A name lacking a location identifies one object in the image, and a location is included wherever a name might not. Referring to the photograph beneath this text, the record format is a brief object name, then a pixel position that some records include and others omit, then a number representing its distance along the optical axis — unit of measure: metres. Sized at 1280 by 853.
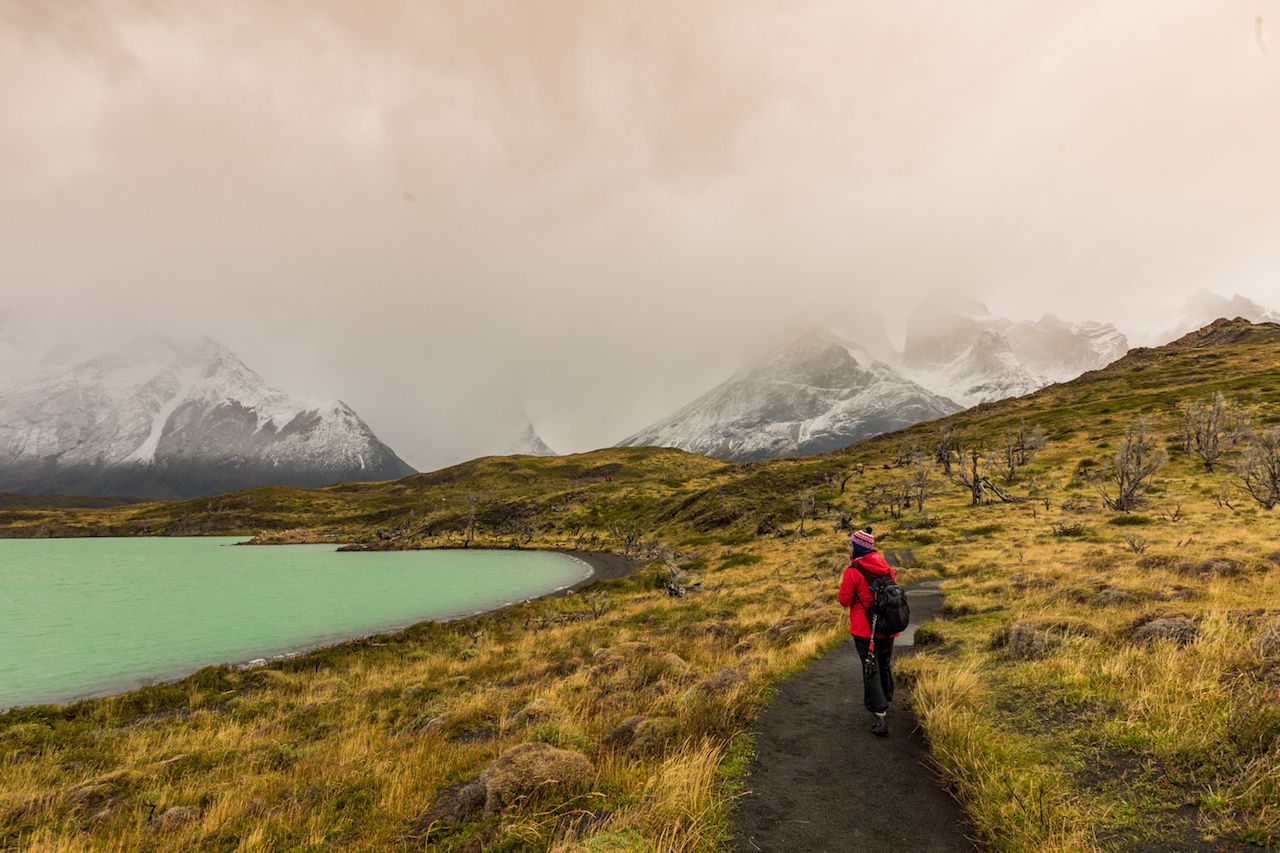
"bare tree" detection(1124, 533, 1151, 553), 24.47
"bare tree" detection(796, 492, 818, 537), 65.35
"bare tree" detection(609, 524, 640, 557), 82.94
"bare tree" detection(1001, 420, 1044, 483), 74.81
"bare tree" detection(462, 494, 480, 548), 106.34
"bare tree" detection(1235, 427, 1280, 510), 36.72
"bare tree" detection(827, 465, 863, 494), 83.28
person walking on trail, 9.44
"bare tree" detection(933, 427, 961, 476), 77.60
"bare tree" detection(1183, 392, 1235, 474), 57.44
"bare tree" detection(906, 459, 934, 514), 58.16
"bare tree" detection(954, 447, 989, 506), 56.56
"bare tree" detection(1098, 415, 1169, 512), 41.56
